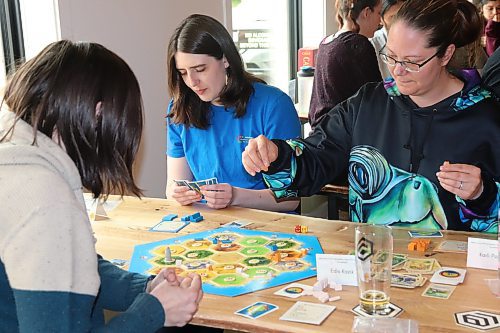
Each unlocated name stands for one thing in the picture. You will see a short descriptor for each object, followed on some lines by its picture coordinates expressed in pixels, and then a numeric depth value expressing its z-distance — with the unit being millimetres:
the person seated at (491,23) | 4203
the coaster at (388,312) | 1375
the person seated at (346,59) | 3410
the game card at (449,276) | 1541
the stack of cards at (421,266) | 1602
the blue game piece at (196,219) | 2049
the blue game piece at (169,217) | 2080
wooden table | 1356
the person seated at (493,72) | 2367
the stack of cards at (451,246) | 1741
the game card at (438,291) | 1464
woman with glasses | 1959
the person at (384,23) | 2934
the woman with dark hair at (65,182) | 1026
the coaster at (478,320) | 1323
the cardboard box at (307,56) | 4691
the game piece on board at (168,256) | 1714
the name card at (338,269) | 1555
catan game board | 1574
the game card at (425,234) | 1851
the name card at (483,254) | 1615
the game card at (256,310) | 1392
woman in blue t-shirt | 2441
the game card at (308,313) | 1361
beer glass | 1417
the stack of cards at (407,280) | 1516
